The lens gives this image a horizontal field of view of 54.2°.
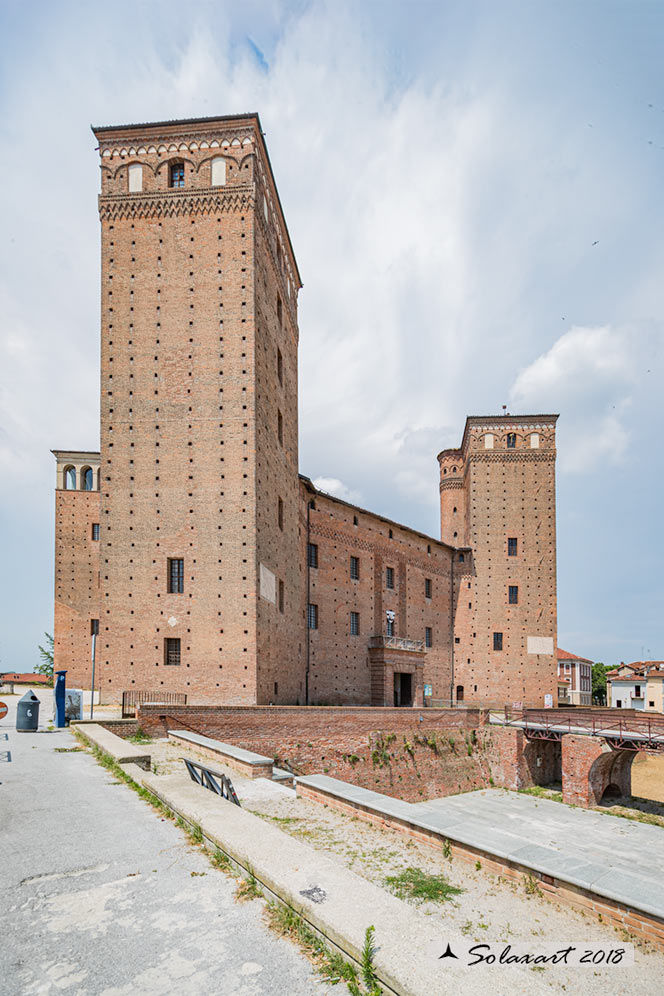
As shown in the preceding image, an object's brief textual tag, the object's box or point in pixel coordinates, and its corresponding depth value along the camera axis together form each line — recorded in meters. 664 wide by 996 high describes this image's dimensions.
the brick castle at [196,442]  19.56
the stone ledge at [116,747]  8.92
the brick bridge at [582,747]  22.00
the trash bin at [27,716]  13.08
